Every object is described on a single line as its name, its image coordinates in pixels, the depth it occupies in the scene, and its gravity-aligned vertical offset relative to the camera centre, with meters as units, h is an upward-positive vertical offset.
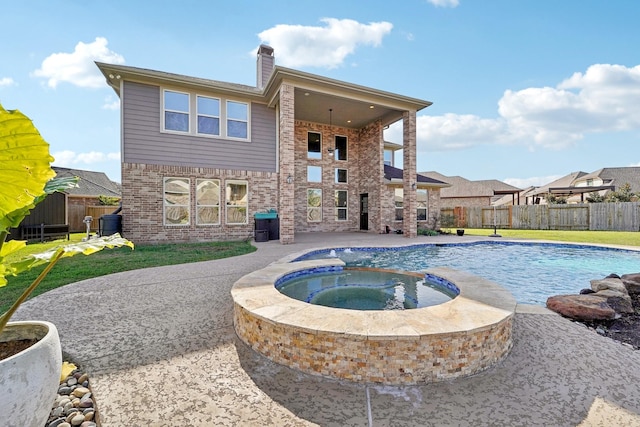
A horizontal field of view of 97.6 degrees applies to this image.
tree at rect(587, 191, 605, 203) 20.42 +1.02
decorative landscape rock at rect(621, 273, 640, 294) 4.64 -1.19
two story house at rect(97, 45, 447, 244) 9.38 +2.58
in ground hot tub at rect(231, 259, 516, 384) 2.14 -1.01
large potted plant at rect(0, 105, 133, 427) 1.21 -0.28
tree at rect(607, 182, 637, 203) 20.17 +1.20
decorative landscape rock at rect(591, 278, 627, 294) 4.20 -1.13
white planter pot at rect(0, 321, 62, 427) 1.29 -0.83
